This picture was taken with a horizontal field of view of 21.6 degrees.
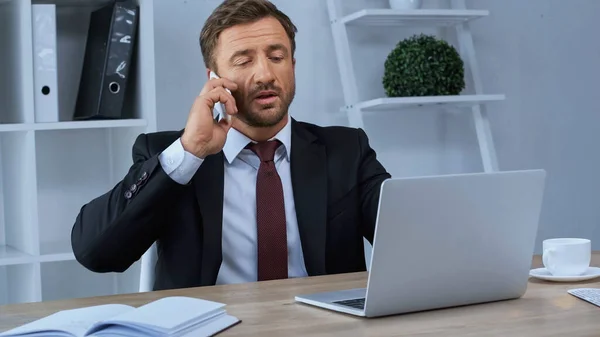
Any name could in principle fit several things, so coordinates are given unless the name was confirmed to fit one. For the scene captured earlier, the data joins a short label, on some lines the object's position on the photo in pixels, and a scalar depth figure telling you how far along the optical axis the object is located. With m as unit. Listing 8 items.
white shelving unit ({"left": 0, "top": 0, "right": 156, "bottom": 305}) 3.64
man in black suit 3.06
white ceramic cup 2.86
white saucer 2.83
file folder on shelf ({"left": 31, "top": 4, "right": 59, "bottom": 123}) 3.63
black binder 3.71
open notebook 2.43
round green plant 4.14
